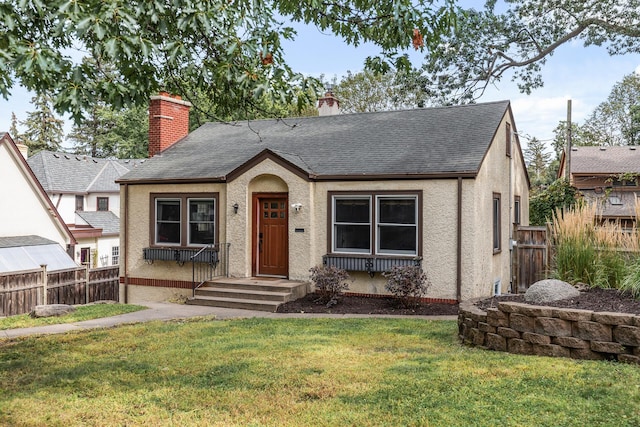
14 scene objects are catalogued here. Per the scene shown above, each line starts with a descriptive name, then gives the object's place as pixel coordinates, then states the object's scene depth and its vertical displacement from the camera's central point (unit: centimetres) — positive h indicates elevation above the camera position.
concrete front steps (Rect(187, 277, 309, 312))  1107 -142
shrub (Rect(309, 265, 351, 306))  1084 -110
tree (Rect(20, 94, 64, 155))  4831 +1010
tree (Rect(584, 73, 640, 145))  4318 +1026
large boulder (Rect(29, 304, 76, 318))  1060 -170
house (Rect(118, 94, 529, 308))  1109 +71
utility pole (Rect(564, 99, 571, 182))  2126 +439
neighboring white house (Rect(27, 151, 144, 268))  2620 +184
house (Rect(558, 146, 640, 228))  2877 +375
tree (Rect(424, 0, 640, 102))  1532 +619
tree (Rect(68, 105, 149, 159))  4138 +873
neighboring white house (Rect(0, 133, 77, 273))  1720 +44
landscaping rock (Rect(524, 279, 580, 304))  629 -78
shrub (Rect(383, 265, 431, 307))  1031 -109
